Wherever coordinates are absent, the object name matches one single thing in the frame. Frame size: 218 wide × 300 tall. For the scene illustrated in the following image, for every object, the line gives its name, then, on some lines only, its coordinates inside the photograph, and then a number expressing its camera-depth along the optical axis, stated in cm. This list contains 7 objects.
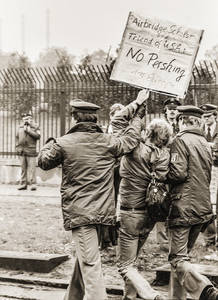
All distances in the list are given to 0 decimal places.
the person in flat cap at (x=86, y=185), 505
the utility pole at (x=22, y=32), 8980
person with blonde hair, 546
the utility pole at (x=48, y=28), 8992
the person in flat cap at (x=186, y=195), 542
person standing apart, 1391
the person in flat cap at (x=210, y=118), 806
